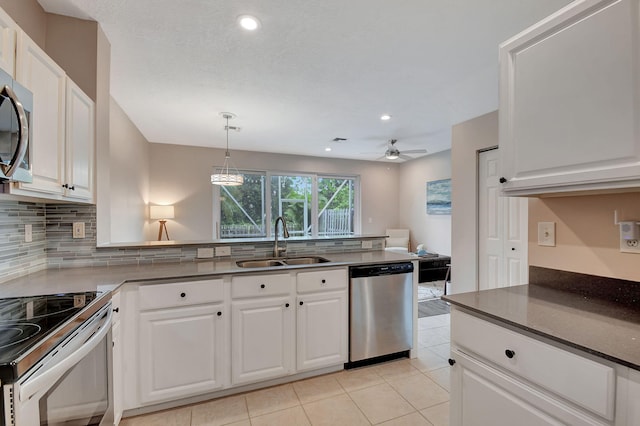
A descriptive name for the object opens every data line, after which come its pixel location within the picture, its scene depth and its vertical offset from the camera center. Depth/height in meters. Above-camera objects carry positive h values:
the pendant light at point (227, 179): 3.95 +0.53
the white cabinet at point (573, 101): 0.99 +0.44
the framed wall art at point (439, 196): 6.01 +0.38
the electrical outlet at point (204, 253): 2.40 -0.32
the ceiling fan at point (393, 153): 4.78 +1.03
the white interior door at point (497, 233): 3.23 -0.23
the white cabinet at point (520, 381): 0.86 -0.59
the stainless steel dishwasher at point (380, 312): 2.34 -0.82
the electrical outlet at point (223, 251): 2.46 -0.31
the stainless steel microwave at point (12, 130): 1.11 +0.35
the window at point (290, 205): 6.06 +0.23
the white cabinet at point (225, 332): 1.78 -0.81
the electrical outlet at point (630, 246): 1.16 -0.14
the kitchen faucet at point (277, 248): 2.56 -0.31
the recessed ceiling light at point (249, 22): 1.96 +1.35
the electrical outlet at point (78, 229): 2.03 -0.10
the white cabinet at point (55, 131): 1.37 +0.48
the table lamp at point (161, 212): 5.12 +0.06
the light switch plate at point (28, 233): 1.79 -0.11
